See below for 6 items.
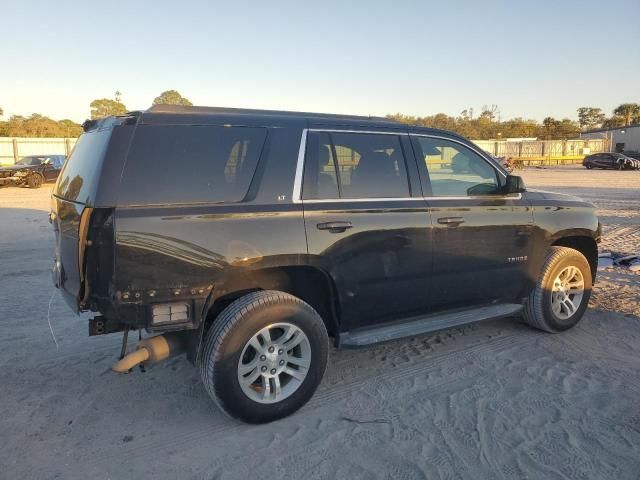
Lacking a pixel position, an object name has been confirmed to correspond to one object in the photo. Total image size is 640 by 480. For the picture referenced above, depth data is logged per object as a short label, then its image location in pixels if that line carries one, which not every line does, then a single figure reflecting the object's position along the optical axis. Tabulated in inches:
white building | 2310.5
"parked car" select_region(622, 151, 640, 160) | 2063.2
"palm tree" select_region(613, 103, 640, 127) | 3435.0
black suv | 124.5
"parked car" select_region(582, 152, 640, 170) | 1556.3
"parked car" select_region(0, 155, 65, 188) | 871.7
